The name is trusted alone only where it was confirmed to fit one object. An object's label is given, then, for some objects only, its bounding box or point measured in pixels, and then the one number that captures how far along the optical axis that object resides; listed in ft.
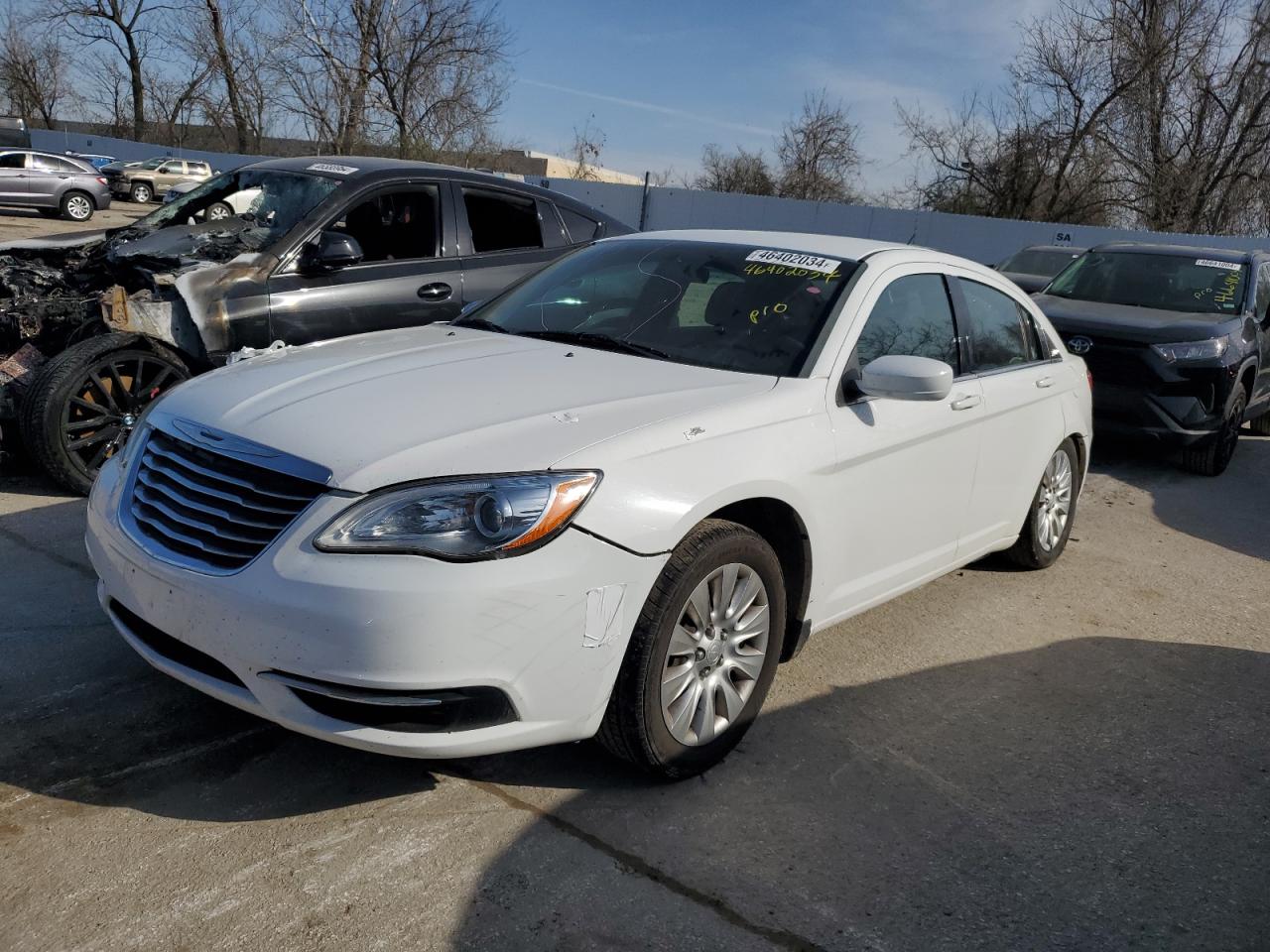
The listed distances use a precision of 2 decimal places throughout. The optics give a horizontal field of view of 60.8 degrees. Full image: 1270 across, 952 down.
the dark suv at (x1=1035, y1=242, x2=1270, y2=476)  25.80
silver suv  89.56
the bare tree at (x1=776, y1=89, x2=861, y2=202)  137.18
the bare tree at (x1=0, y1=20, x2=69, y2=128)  205.98
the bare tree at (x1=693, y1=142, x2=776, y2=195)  140.56
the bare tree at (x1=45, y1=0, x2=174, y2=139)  156.56
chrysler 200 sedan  8.64
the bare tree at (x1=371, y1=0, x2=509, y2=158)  97.60
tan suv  121.49
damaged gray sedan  17.95
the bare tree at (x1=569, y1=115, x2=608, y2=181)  140.26
